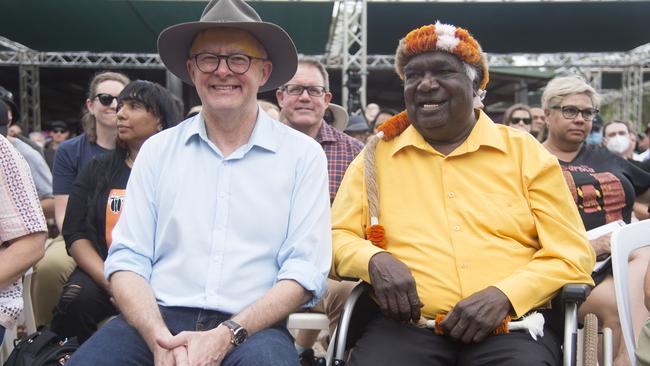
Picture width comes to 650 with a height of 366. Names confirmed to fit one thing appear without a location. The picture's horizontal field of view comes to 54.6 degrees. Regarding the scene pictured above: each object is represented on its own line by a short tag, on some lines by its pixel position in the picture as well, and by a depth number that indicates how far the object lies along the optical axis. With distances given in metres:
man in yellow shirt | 2.33
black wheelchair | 2.25
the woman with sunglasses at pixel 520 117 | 6.45
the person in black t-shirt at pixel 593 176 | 3.17
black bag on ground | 2.31
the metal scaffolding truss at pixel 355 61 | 12.39
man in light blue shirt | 2.22
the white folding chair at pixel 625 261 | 2.42
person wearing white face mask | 6.96
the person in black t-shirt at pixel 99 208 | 3.08
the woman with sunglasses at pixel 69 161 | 3.51
